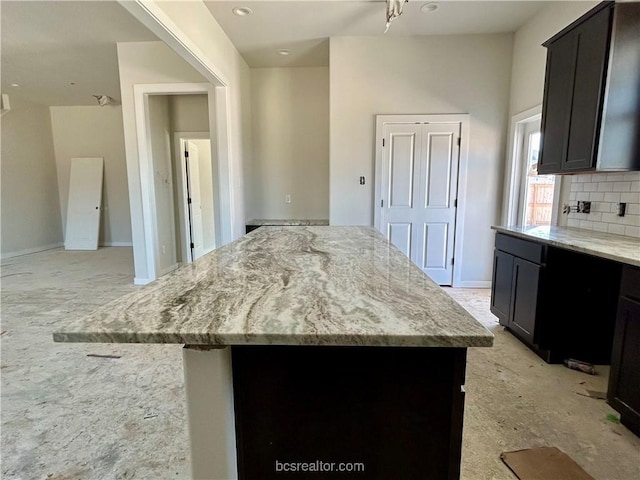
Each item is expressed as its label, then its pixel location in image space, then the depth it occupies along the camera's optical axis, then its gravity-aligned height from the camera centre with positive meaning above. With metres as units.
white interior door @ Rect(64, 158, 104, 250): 6.79 -0.24
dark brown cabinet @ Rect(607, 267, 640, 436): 1.60 -0.82
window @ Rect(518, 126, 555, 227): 3.39 +0.05
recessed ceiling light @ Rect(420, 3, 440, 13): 3.15 +1.82
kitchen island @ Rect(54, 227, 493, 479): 0.77 -0.49
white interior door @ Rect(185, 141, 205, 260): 5.17 -0.10
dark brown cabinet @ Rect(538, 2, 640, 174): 2.04 +0.69
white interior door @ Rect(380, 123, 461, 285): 3.96 +0.03
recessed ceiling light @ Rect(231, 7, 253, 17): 3.20 +1.81
